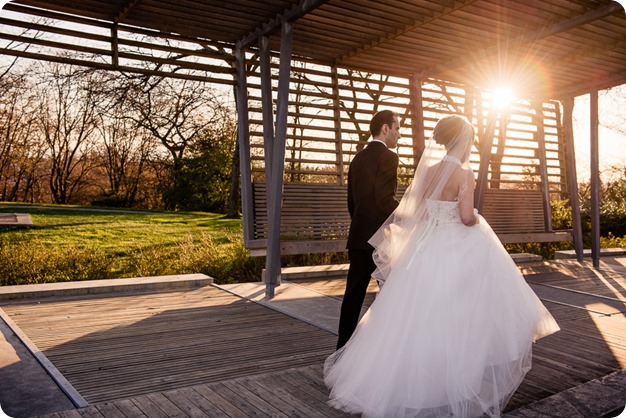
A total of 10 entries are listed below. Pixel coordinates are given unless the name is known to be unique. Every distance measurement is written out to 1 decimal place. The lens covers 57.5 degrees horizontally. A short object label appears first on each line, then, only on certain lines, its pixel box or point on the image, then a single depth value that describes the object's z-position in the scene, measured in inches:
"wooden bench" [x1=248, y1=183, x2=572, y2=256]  336.5
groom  177.2
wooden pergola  277.0
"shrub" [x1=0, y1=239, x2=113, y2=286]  348.2
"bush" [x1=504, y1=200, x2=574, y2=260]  532.3
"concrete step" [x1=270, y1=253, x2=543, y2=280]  350.6
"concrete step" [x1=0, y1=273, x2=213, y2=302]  275.4
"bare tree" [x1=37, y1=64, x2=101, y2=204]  1032.2
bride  136.6
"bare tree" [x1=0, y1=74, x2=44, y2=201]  964.0
